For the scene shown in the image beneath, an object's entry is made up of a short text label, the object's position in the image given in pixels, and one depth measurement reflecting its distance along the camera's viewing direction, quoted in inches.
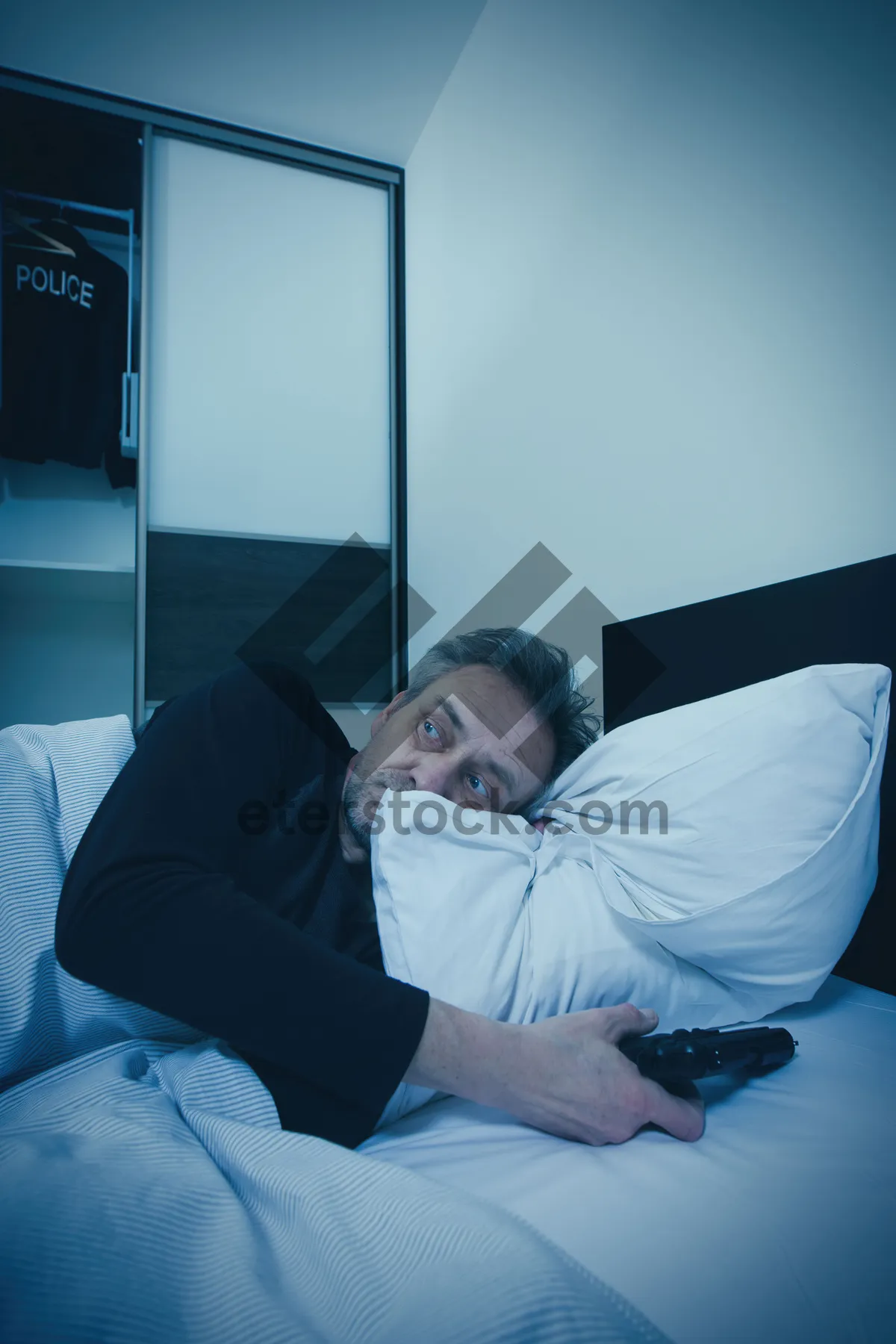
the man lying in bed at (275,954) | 20.8
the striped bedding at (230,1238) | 13.1
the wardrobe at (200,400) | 78.2
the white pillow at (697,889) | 25.5
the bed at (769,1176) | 14.2
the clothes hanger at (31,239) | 81.7
